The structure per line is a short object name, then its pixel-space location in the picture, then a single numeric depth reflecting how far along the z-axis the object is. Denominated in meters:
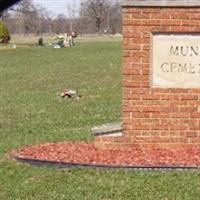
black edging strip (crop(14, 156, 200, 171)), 9.03
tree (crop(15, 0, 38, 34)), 112.89
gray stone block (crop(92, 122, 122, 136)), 10.64
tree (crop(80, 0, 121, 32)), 129.61
